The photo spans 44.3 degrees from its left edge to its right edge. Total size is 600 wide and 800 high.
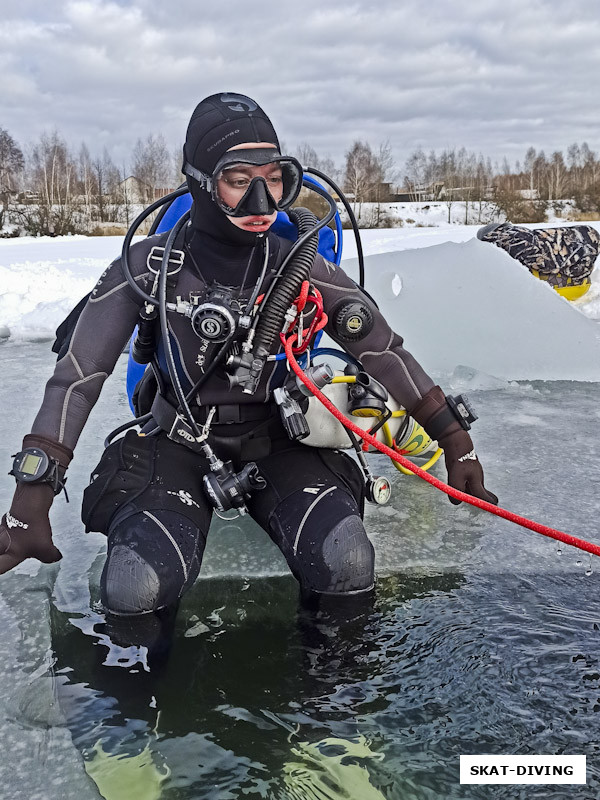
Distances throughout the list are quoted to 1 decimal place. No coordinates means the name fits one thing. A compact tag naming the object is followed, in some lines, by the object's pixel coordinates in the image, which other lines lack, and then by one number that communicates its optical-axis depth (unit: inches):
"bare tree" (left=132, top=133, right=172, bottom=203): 1609.3
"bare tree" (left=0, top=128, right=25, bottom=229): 1481.3
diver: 72.3
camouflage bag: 277.4
